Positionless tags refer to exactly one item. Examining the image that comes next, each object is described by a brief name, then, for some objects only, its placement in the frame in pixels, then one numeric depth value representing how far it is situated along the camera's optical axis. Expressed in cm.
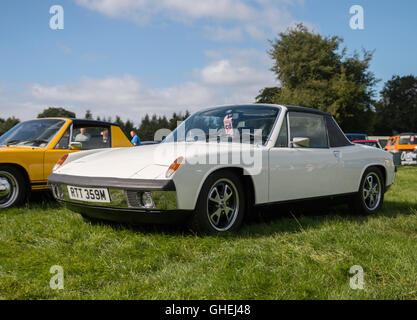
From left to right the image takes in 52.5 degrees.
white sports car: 374
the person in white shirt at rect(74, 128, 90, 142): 677
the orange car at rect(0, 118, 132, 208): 582
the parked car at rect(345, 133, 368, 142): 2172
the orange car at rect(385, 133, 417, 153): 1786
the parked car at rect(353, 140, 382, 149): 1653
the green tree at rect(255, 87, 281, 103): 6176
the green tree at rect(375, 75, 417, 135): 6656
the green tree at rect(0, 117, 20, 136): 7166
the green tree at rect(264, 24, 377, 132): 3875
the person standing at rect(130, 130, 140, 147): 1435
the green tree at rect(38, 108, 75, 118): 8044
